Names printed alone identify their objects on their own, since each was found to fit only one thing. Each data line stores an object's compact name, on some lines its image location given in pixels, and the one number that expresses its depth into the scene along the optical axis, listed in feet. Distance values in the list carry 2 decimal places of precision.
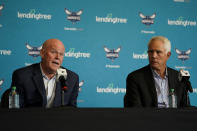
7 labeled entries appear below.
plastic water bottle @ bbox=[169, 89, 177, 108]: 16.93
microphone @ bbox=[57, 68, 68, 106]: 14.64
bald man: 18.43
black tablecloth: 9.23
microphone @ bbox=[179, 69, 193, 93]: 15.47
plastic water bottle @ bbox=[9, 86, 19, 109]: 16.63
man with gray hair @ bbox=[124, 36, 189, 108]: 19.11
